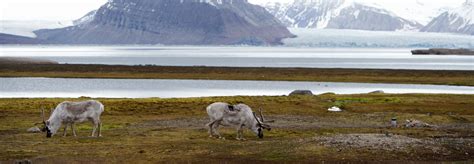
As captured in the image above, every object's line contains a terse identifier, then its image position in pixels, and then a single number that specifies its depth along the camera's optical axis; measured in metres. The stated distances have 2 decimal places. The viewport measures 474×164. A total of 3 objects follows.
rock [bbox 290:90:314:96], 62.86
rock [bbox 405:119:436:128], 37.66
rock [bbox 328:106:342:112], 47.28
